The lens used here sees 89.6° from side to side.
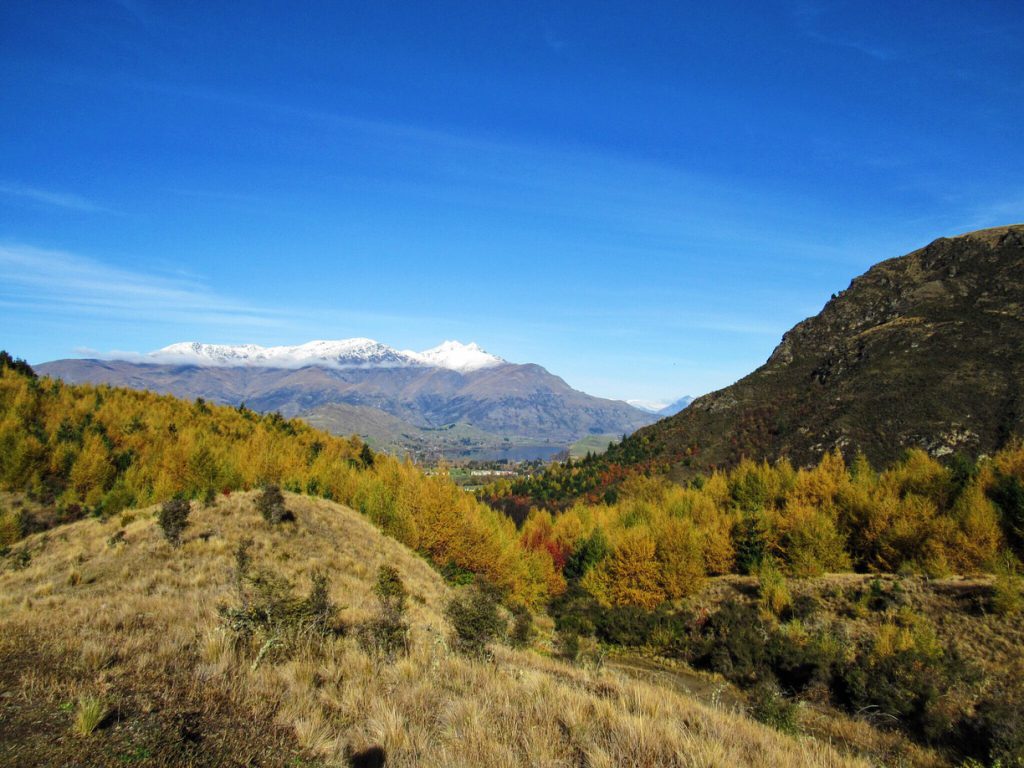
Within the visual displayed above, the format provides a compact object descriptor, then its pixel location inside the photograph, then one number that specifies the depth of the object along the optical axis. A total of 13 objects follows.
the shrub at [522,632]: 22.67
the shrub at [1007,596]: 30.69
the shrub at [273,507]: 35.28
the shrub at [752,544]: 49.08
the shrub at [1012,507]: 39.25
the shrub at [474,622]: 11.23
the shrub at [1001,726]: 16.88
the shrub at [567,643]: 31.66
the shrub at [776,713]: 11.97
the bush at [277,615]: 9.38
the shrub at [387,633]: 10.25
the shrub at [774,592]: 39.81
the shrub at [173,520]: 26.59
